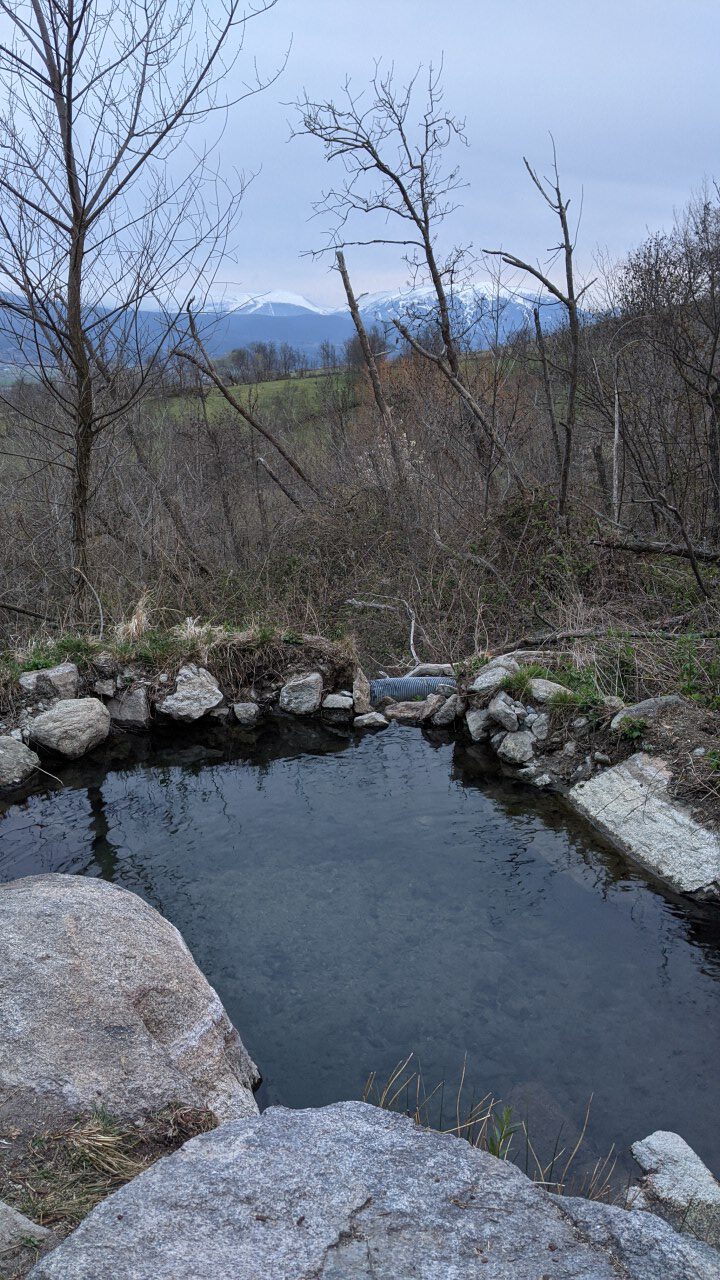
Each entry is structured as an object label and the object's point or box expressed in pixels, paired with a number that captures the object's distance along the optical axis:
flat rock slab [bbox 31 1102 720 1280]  1.98
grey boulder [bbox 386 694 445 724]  8.05
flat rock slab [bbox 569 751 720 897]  5.13
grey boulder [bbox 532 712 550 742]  7.00
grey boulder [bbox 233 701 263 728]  8.30
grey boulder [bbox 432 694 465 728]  7.92
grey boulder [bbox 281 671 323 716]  8.32
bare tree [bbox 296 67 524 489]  10.66
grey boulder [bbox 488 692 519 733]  7.21
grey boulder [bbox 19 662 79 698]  7.95
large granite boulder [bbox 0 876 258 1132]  3.13
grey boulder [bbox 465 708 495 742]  7.52
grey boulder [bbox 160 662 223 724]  8.18
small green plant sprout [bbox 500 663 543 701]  7.38
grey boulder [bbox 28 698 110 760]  7.52
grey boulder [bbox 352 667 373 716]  8.26
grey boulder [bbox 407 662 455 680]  8.65
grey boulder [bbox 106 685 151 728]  8.17
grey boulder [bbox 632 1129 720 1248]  2.92
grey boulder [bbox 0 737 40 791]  7.09
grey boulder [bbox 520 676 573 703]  7.14
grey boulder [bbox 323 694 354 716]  8.26
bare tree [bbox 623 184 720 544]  8.79
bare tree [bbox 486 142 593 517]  8.61
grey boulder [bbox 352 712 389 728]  8.09
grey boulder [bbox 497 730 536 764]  6.98
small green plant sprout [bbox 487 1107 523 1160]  3.28
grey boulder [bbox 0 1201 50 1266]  2.18
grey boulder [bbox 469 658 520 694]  7.61
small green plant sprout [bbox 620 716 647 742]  6.27
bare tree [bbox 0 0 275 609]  7.32
